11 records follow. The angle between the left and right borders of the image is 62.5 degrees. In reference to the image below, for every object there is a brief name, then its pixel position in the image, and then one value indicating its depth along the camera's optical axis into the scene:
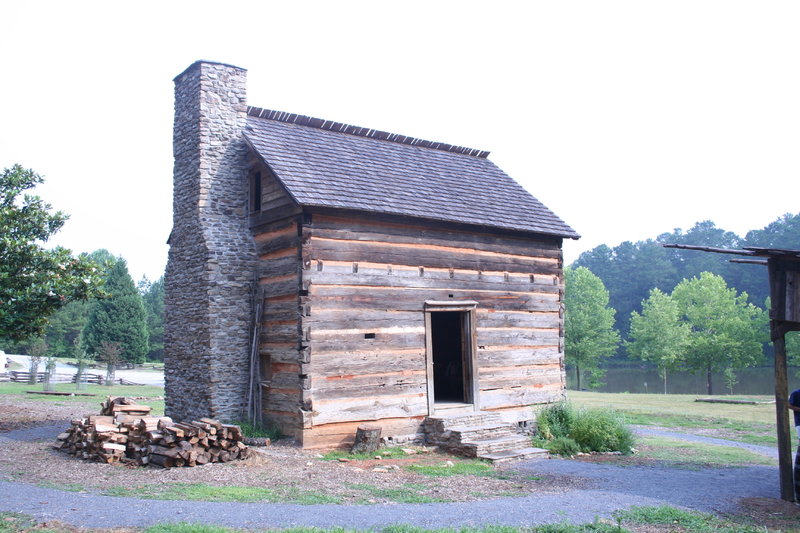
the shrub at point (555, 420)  14.83
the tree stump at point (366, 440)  12.58
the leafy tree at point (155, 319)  61.56
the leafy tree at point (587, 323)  41.94
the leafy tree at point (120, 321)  42.41
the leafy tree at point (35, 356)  31.09
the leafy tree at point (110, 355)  32.17
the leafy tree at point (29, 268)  14.72
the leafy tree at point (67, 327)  59.09
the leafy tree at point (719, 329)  39.41
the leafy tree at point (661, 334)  39.84
